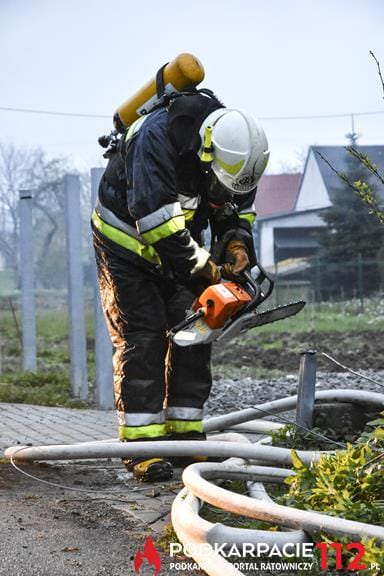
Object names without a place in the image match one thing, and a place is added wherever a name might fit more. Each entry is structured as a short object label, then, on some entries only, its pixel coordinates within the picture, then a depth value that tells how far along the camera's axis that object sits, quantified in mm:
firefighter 5023
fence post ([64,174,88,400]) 9273
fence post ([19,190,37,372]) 9953
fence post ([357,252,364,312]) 23688
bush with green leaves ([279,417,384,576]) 3256
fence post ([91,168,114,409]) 8383
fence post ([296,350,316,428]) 5176
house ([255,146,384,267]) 40500
